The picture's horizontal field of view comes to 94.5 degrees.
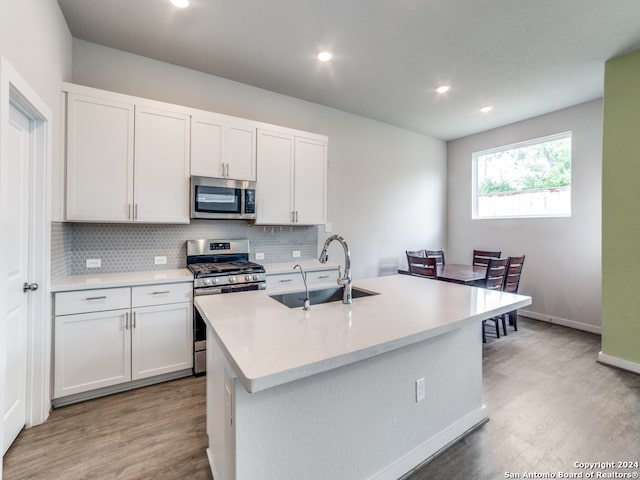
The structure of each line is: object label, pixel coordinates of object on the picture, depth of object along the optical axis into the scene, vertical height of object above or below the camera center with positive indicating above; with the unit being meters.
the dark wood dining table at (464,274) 3.44 -0.43
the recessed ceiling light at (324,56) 2.79 +1.75
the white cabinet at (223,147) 2.82 +0.91
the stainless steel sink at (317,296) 1.92 -0.39
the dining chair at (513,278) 3.70 -0.49
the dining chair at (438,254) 5.00 -0.26
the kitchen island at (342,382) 1.11 -0.67
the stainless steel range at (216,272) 2.62 -0.31
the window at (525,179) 4.13 +0.94
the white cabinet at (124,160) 2.35 +0.67
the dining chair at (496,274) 3.47 -0.41
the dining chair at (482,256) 4.51 -0.26
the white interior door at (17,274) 1.71 -0.22
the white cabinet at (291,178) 3.21 +0.70
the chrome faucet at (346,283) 1.71 -0.25
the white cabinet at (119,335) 2.15 -0.77
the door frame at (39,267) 1.93 -0.20
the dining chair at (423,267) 3.74 -0.36
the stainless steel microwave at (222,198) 2.80 +0.40
